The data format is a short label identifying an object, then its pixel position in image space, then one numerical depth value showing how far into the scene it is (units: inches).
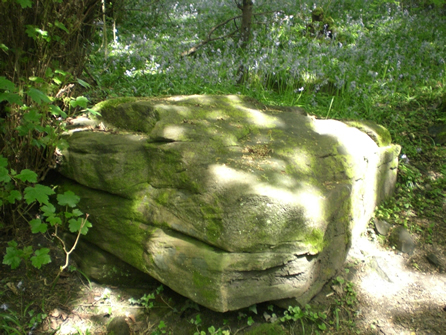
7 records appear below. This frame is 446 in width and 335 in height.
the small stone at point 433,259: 137.3
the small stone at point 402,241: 142.9
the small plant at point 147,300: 108.1
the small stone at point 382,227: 148.2
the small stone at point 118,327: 102.5
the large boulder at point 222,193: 94.5
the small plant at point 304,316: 100.8
